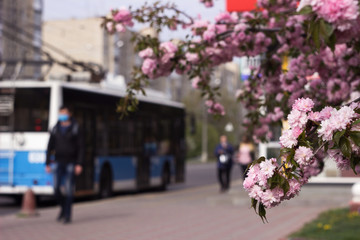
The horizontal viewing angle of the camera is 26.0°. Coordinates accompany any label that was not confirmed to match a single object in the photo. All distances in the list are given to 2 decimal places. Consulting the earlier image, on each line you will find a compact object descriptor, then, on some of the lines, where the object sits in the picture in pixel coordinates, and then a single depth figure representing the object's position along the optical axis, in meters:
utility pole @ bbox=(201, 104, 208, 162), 77.57
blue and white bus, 17.19
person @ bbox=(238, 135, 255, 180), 22.72
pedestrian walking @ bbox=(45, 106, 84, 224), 12.84
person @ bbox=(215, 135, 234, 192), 22.69
